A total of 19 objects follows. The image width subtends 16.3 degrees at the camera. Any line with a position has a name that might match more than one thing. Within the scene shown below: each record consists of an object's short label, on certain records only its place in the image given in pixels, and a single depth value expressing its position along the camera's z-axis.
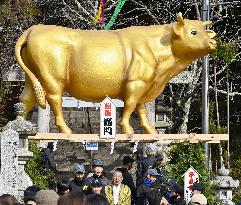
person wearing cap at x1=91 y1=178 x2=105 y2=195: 11.70
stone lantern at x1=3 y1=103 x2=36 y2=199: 12.97
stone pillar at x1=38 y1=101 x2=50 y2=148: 21.99
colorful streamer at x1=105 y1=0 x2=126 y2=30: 20.64
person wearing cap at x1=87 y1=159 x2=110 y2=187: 13.13
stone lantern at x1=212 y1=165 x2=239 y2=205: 15.74
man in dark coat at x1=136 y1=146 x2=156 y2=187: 14.17
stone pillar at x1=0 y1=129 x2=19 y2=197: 12.48
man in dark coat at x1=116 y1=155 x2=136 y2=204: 13.38
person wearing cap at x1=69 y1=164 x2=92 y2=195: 12.82
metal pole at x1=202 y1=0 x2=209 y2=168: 19.73
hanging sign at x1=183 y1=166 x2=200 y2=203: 13.82
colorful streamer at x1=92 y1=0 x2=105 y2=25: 21.42
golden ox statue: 14.80
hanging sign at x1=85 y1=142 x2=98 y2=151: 15.95
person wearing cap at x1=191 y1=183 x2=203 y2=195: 12.30
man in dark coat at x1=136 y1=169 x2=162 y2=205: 12.62
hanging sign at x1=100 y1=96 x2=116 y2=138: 14.63
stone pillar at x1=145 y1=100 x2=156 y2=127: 21.95
